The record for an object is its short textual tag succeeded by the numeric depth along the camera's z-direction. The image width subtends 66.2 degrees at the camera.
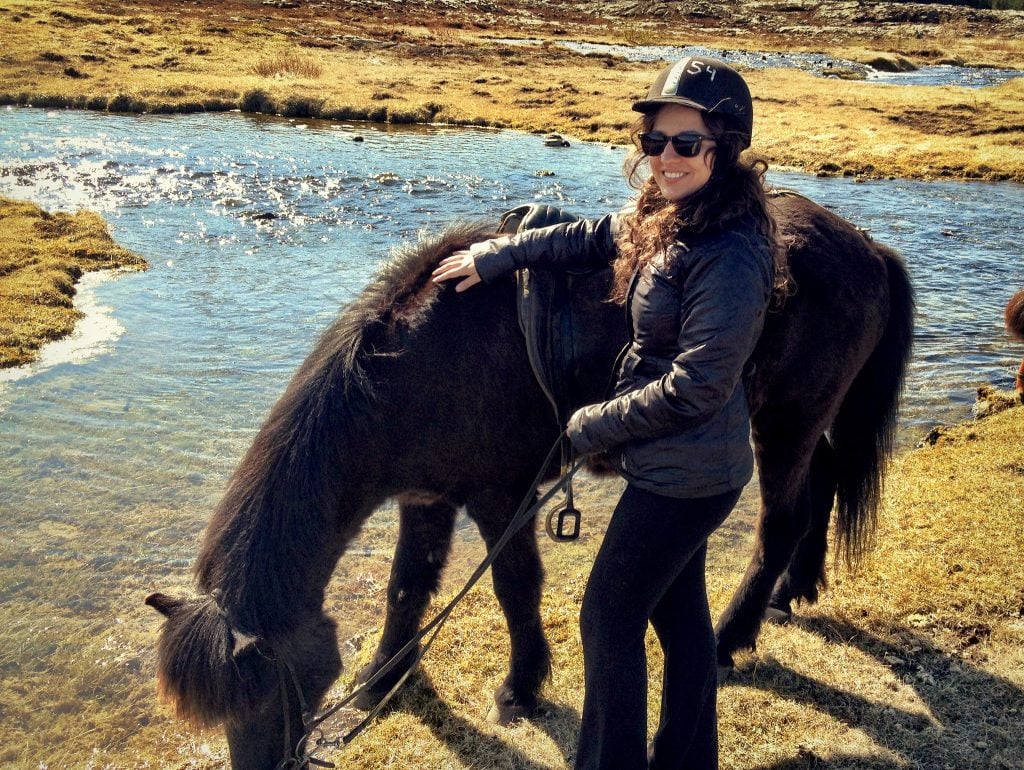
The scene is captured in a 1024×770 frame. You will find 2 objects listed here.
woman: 2.16
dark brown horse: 2.44
